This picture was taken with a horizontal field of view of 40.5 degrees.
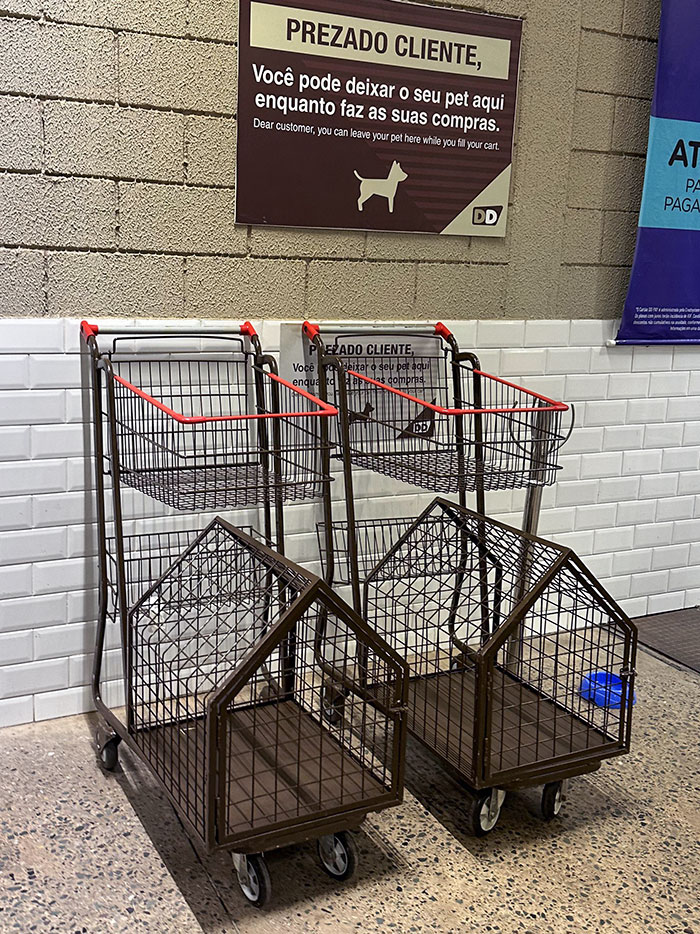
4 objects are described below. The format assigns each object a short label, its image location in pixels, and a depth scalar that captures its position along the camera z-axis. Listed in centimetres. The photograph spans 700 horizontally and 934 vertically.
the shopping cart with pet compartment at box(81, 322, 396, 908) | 262
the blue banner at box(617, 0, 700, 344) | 341
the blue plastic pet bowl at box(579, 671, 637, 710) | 307
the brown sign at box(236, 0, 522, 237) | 283
